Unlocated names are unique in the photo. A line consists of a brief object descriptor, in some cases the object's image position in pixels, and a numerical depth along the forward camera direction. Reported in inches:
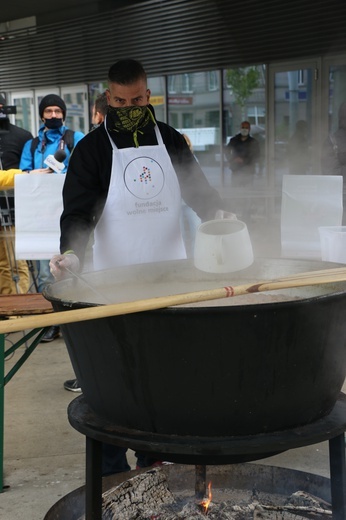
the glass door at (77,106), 600.4
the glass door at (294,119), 424.2
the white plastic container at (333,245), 130.5
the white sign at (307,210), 157.8
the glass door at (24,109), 675.4
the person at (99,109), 208.8
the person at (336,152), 209.0
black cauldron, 71.2
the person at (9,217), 231.7
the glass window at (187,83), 507.5
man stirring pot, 114.4
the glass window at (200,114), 500.4
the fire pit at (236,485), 100.1
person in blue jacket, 225.9
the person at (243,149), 474.6
